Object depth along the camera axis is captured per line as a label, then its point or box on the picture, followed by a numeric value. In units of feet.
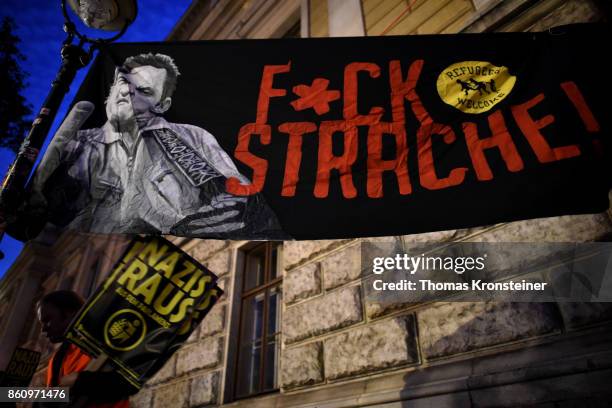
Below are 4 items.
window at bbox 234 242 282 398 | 13.34
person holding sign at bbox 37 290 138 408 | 8.21
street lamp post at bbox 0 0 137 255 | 6.79
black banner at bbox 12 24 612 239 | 5.15
